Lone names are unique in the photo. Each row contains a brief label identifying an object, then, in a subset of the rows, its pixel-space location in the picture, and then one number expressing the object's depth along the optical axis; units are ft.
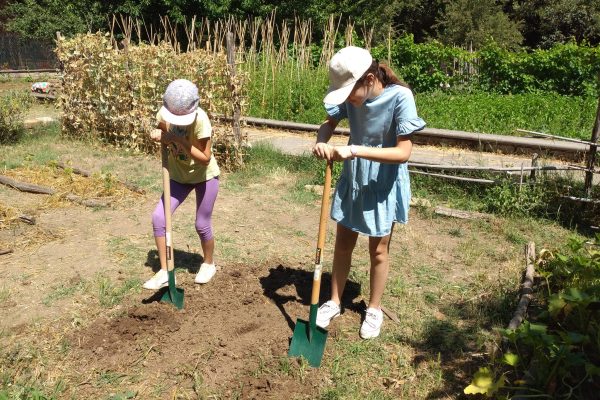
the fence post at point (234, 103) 23.53
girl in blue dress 8.77
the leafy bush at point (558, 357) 7.34
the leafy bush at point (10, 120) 28.76
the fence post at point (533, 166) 18.35
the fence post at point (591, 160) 17.44
